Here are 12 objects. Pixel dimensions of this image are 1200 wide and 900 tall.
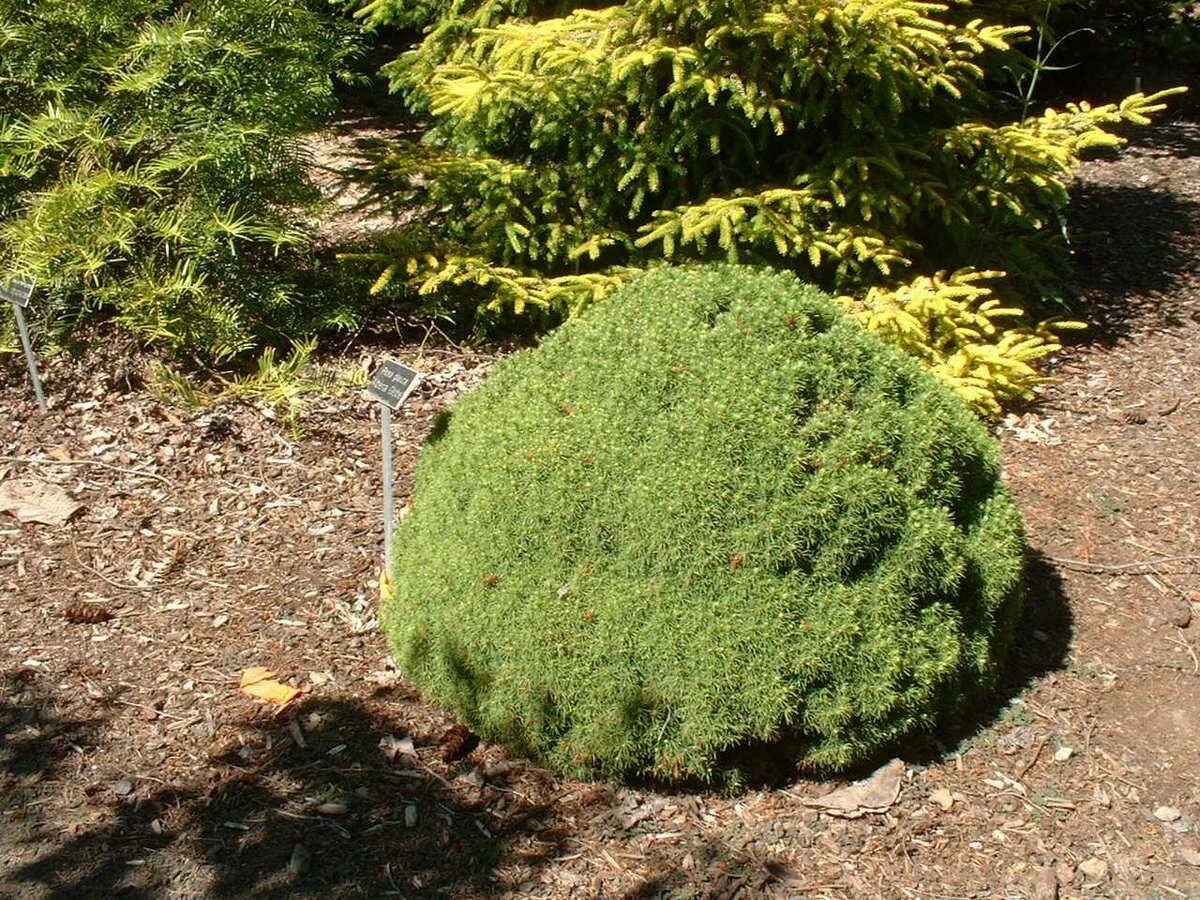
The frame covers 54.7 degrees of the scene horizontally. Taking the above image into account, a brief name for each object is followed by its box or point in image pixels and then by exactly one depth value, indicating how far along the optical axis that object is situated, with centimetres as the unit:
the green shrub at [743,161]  520
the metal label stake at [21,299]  508
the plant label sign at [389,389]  373
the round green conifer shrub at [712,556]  328
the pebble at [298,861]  316
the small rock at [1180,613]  426
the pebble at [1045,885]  316
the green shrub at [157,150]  514
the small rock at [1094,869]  323
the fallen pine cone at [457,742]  357
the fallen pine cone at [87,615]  423
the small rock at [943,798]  345
